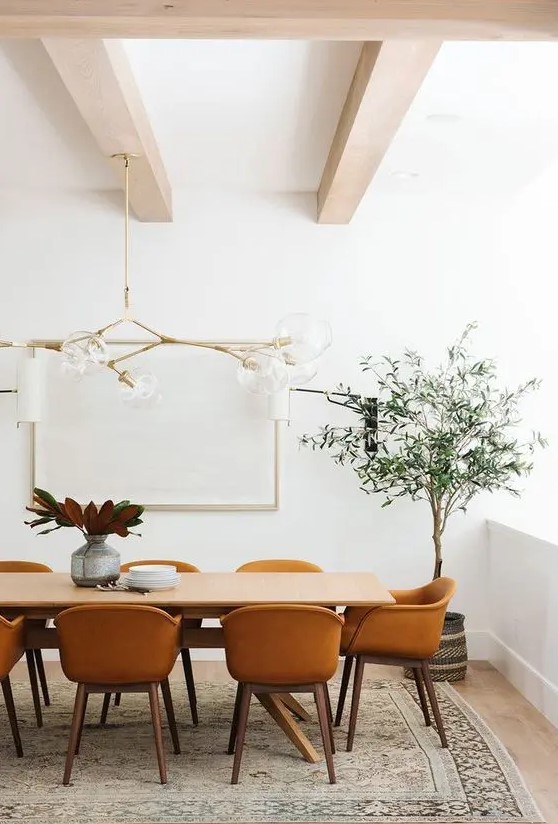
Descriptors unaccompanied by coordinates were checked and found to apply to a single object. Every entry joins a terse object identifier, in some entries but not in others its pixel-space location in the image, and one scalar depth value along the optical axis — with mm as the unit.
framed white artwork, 6258
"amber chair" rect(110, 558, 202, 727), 4761
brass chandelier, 3754
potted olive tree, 5723
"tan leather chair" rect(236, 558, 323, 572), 5301
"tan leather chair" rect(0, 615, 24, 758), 4078
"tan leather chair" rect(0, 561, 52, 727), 4758
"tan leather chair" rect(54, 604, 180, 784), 3941
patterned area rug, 3693
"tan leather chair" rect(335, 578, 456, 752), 4344
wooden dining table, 4199
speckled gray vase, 4543
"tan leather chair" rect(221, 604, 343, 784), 3945
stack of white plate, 4438
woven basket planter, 5742
